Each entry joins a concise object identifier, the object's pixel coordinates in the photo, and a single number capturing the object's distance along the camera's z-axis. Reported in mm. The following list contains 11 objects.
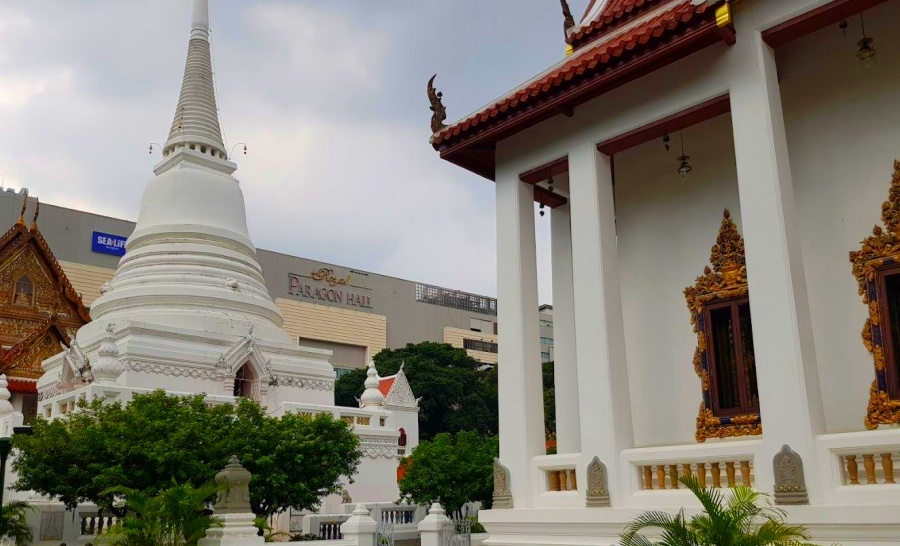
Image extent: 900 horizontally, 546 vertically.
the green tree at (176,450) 14516
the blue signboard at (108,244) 56688
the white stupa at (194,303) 21906
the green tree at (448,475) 17781
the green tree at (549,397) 34094
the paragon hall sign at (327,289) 68062
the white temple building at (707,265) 7395
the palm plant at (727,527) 5918
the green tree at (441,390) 56188
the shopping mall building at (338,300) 55250
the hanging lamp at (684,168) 10062
